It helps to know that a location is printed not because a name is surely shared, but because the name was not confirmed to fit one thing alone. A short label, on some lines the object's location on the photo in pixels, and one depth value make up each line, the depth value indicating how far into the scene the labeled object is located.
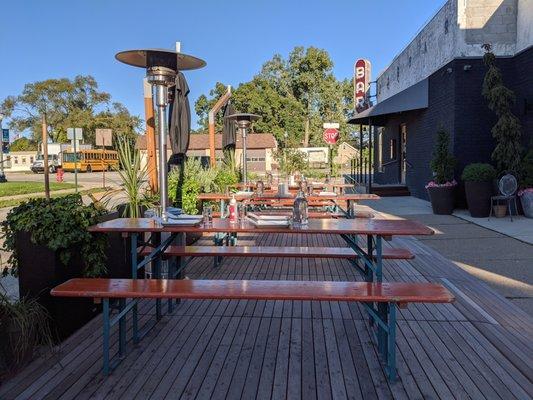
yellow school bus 47.94
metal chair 9.72
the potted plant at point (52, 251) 3.45
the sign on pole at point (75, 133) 18.88
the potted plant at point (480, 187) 10.25
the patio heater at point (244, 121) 9.78
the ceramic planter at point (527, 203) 9.90
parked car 47.11
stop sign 16.66
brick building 10.95
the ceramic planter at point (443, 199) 10.98
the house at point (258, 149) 48.53
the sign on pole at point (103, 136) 18.40
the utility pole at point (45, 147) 9.20
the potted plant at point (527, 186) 9.92
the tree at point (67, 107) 63.34
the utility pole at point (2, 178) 30.37
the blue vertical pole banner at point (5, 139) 33.53
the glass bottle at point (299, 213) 3.72
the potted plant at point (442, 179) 11.01
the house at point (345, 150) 58.35
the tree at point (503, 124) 10.20
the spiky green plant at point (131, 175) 5.27
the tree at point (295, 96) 42.78
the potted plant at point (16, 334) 3.01
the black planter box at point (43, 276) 3.46
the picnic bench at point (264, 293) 2.87
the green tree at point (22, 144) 78.70
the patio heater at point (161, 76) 4.23
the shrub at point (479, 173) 10.23
